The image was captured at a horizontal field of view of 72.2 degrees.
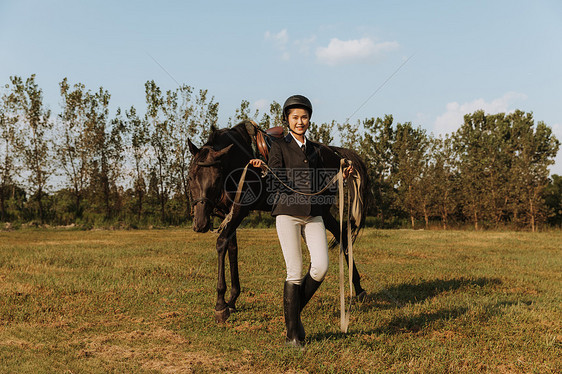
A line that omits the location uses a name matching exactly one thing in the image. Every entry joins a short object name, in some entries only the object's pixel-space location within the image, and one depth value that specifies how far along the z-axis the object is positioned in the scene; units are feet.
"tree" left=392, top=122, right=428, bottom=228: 122.93
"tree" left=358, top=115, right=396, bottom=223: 136.87
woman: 13.52
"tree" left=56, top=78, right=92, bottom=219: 95.04
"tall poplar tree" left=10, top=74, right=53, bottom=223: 89.97
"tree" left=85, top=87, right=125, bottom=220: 98.22
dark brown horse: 16.55
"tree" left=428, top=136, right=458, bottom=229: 117.50
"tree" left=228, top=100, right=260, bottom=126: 114.22
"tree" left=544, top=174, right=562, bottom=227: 132.36
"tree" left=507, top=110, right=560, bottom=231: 100.68
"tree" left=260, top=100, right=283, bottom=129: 113.91
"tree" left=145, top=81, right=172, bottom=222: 105.19
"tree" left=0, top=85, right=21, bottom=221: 88.38
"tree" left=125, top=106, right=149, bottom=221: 106.01
